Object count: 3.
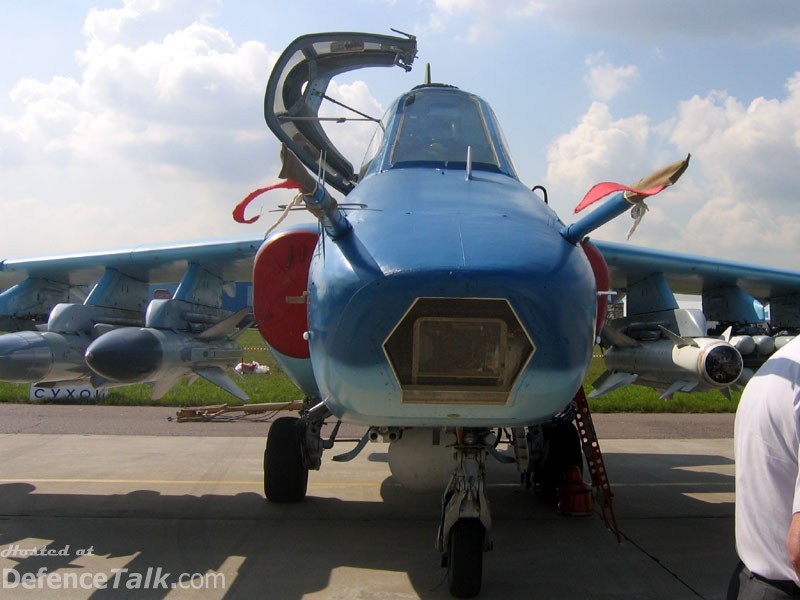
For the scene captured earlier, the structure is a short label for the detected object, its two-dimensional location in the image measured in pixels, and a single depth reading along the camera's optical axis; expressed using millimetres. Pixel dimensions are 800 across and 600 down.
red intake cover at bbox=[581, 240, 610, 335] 5465
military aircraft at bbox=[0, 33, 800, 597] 3324
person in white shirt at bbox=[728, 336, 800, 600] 2135
